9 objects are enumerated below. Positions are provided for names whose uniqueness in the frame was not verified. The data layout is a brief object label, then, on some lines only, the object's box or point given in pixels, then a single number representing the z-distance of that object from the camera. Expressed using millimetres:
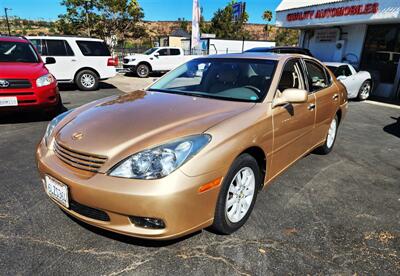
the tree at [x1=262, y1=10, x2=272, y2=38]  75500
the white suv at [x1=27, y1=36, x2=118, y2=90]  10672
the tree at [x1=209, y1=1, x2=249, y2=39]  48156
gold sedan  2146
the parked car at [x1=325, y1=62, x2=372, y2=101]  10031
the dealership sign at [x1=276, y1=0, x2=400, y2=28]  10336
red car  5629
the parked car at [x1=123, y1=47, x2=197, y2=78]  17469
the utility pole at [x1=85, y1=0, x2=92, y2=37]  24495
